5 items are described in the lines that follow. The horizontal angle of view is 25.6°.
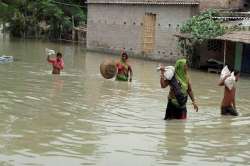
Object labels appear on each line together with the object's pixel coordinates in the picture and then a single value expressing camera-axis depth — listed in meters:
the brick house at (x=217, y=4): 26.41
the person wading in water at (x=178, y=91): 10.10
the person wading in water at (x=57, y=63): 17.92
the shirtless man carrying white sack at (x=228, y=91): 11.21
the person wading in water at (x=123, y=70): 16.84
